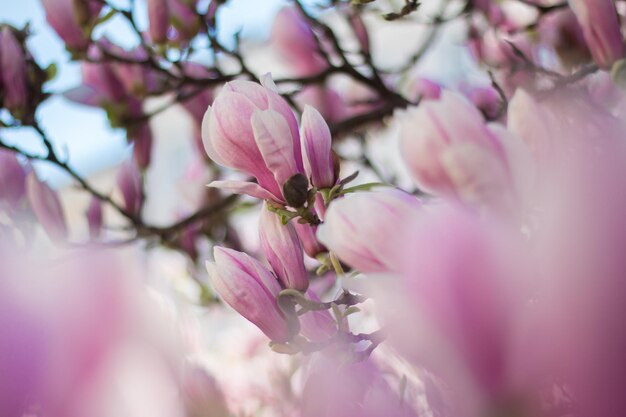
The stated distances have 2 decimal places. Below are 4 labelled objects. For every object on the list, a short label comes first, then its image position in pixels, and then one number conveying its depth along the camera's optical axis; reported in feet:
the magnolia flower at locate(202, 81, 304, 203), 3.06
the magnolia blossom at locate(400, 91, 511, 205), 2.72
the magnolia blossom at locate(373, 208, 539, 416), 2.63
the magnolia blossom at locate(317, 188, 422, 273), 2.72
